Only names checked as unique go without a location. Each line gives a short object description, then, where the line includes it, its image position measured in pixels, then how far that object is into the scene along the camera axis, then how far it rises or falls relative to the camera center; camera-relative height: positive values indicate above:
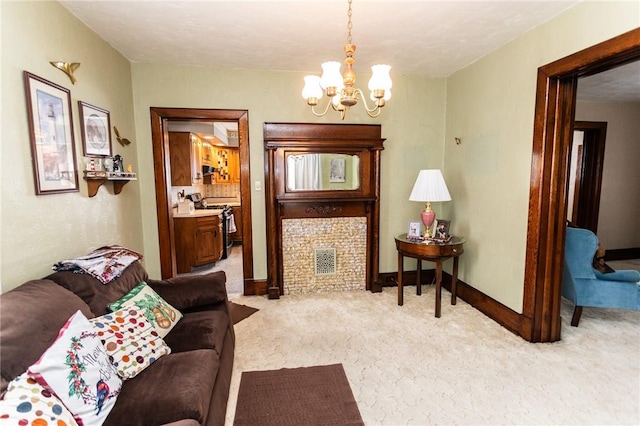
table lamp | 3.20 -0.11
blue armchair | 2.73 -0.89
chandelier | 1.81 +0.57
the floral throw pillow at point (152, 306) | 1.86 -0.76
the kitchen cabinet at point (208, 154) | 5.88 +0.53
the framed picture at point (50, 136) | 1.81 +0.29
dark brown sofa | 1.23 -0.92
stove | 5.48 -0.56
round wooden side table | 3.10 -0.72
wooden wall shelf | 2.30 +0.03
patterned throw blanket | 1.85 -0.50
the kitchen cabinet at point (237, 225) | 6.49 -0.94
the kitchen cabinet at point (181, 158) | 4.83 +0.37
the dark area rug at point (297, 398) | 1.83 -1.37
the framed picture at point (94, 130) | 2.33 +0.41
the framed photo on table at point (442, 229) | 3.28 -0.51
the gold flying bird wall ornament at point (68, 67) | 2.05 +0.77
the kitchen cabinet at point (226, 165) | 6.81 +0.38
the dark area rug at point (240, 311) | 3.14 -1.35
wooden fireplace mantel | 3.57 -0.09
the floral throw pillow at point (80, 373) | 1.16 -0.75
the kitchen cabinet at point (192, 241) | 4.57 -0.87
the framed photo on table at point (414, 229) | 3.38 -0.52
